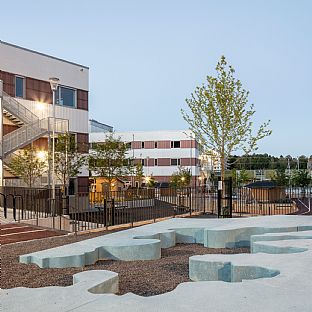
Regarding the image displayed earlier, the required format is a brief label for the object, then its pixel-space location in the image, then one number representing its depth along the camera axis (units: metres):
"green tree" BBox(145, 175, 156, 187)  60.22
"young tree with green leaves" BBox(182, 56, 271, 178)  23.19
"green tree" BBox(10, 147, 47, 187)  26.36
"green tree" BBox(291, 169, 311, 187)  41.88
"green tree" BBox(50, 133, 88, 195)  27.73
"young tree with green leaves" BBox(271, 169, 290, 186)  43.94
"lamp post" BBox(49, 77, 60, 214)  21.19
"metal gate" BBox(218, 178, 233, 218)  20.06
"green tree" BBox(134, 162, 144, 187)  45.76
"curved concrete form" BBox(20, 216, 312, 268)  9.12
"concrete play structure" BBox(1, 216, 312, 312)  5.11
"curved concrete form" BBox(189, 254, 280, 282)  7.06
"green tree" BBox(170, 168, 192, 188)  59.03
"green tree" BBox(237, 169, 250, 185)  50.56
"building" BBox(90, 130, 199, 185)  70.31
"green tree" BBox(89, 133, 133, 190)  29.22
